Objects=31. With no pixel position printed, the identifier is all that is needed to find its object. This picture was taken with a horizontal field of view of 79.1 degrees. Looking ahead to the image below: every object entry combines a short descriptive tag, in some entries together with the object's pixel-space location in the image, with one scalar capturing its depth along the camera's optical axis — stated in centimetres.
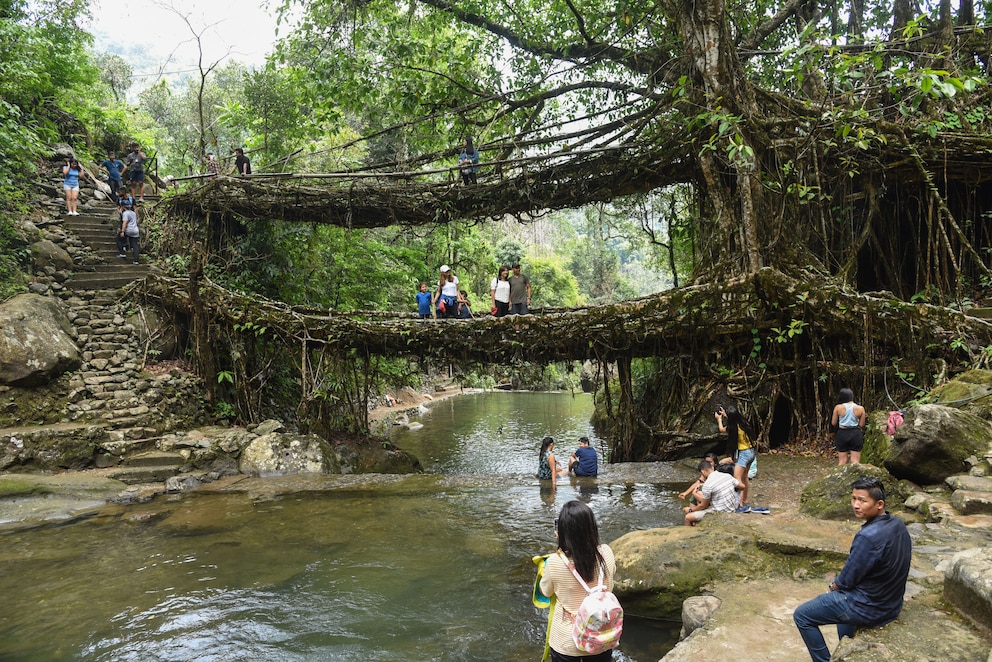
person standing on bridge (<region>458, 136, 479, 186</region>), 1316
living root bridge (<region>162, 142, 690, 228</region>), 1222
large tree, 1029
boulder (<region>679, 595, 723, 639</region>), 433
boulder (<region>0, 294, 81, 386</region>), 1063
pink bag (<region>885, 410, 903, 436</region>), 668
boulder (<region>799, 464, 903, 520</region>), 599
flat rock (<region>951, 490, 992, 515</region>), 522
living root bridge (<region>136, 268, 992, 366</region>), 930
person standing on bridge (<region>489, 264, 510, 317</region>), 1263
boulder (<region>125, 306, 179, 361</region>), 1304
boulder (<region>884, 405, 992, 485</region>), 629
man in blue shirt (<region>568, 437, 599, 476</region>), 1003
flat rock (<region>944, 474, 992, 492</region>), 569
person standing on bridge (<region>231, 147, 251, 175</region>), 1465
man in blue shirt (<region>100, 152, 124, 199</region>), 1556
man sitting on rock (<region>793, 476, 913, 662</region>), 321
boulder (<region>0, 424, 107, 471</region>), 978
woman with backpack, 317
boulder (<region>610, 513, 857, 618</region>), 499
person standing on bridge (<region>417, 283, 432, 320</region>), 1324
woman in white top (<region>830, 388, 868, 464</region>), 793
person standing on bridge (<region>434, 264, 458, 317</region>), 1274
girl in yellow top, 748
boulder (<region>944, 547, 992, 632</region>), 317
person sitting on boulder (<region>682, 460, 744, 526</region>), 672
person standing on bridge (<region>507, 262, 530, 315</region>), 1253
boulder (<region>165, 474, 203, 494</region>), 989
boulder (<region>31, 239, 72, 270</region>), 1327
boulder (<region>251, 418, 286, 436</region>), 1181
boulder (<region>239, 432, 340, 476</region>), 1096
